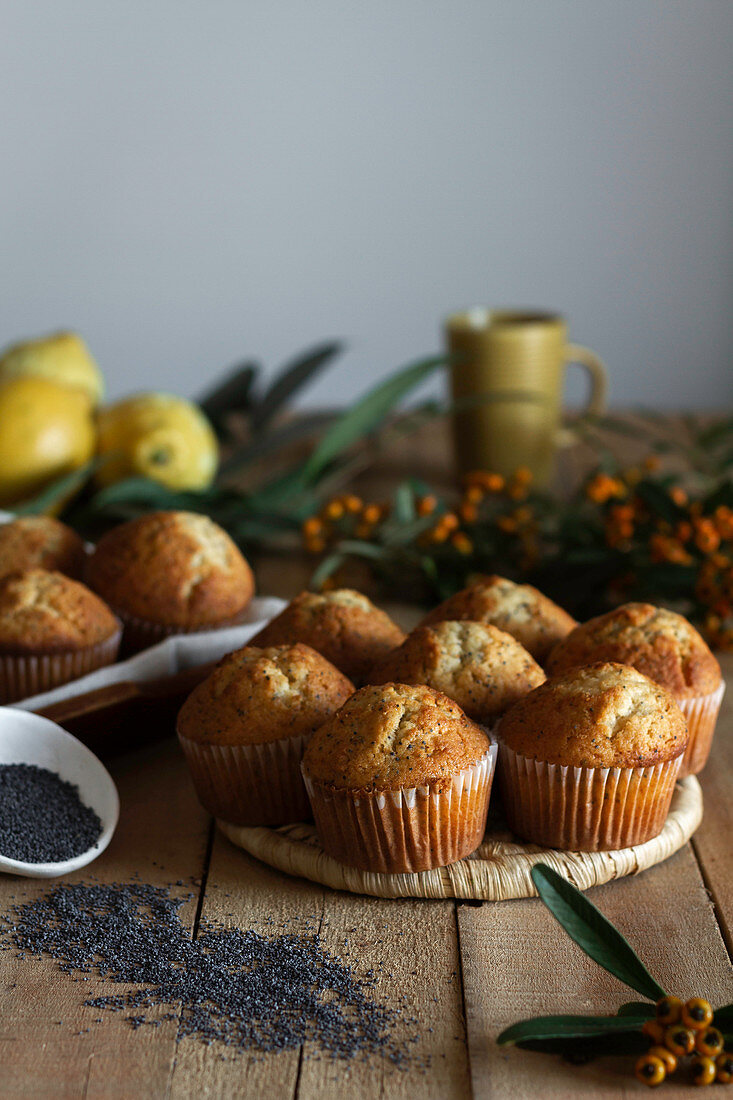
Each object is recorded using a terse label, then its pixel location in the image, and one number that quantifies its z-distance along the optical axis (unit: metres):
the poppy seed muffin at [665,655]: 0.95
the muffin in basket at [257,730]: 0.89
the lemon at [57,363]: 1.71
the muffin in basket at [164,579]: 1.15
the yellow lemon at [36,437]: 1.54
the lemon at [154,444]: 1.60
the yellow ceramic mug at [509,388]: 1.80
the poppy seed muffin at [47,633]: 1.06
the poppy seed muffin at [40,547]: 1.21
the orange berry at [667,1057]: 0.67
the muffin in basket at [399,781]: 0.81
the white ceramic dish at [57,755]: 0.94
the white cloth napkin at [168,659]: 1.04
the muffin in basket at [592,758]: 0.84
